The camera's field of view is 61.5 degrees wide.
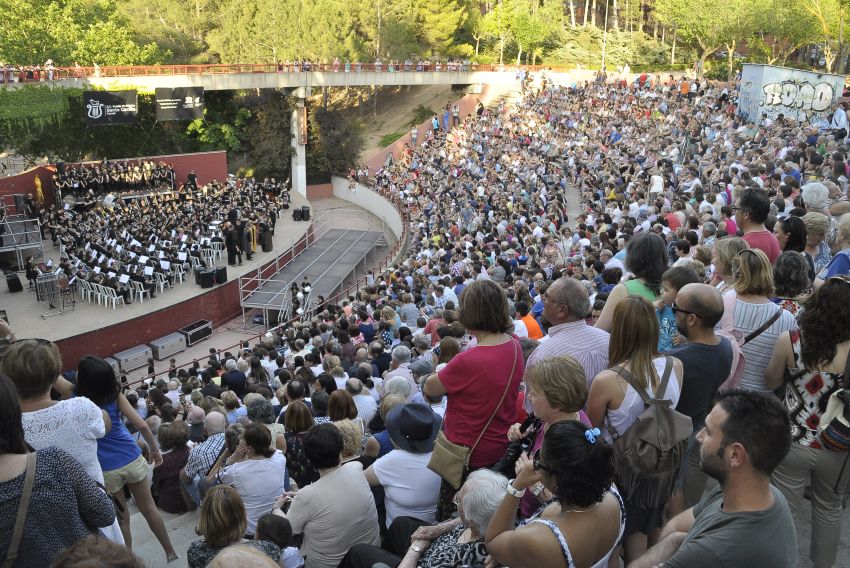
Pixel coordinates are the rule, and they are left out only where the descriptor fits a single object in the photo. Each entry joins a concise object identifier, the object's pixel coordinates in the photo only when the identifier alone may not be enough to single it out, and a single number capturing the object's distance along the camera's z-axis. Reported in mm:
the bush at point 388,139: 46062
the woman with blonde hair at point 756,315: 4652
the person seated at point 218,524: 3738
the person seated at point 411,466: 4473
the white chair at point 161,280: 22156
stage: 19531
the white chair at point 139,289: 21406
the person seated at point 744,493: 2725
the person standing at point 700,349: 4152
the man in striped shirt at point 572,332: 4266
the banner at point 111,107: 29781
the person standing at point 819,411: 4055
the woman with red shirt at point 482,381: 4082
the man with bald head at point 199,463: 6320
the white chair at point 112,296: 20922
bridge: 32500
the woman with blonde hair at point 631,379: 3777
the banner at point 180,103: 32375
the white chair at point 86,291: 21312
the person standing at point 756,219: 6711
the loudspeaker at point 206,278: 23062
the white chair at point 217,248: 24938
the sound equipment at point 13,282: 22016
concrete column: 41406
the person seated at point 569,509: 2947
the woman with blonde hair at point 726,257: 5766
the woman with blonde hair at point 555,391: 3486
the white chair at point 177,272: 23109
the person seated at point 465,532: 3344
